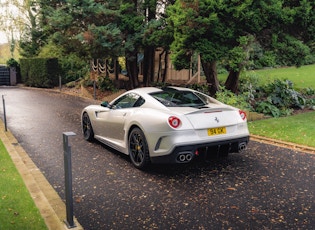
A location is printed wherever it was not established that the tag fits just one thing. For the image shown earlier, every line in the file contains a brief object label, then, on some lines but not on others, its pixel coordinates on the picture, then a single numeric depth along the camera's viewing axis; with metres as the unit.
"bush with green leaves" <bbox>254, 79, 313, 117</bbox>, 11.49
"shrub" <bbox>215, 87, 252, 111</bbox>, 10.63
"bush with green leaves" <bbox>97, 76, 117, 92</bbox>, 19.37
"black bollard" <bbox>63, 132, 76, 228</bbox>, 3.79
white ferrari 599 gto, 5.32
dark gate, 29.81
